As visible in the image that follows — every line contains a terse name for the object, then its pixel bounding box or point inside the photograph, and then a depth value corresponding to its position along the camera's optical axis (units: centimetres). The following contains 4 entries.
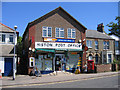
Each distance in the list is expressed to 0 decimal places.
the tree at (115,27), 3806
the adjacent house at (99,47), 2697
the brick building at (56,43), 1958
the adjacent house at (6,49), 1850
